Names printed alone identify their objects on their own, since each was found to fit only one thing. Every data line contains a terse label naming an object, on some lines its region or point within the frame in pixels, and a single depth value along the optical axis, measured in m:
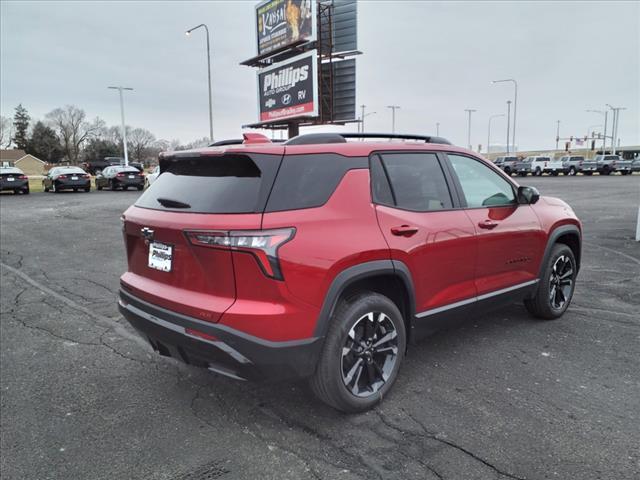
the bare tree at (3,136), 110.19
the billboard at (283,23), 25.77
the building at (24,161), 94.06
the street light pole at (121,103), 42.97
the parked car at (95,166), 61.47
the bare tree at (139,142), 97.19
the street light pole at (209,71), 30.22
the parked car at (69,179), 26.97
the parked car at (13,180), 25.34
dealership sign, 25.55
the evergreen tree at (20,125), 110.19
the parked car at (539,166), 43.34
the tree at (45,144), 97.19
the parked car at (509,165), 44.71
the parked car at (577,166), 42.53
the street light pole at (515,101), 48.73
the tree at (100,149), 90.56
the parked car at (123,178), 27.53
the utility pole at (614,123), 65.29
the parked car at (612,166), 41.72
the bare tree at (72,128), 101.88
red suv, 2.64
